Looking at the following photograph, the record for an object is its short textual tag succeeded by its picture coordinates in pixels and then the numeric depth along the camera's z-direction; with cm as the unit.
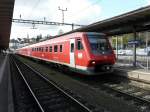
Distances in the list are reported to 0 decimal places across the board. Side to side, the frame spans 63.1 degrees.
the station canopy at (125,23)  719
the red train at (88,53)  685
